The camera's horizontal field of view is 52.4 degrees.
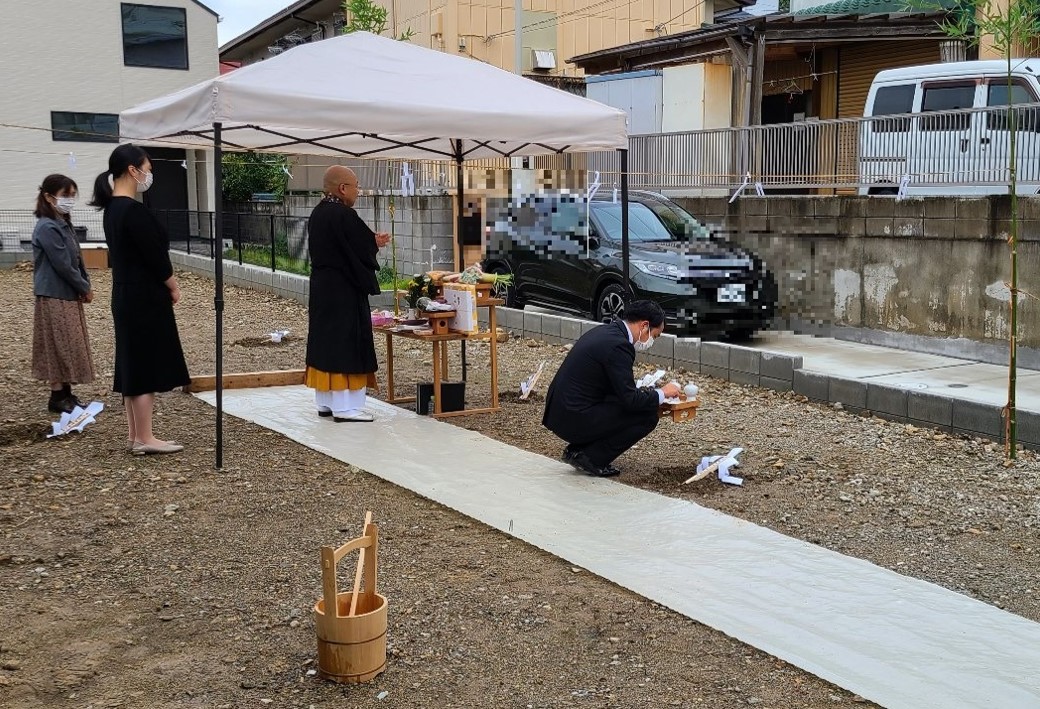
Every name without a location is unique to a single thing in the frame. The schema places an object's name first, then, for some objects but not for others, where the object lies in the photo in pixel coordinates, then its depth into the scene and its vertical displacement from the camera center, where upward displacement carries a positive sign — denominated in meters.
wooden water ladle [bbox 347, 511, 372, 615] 3.67 -1.19
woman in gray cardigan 7.34 -0.42
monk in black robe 7.31 -0.34
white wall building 24.69 +3.97
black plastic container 7.98 -1.25
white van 9.96 +0.94
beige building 25.08 +5.08
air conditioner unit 25.48 +4.11
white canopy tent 6.25 +0.81
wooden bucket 3.55 -1.36
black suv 10.40 -0.36
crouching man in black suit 6.07 -0.95
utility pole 20.27 +3.74
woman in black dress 6.22 -0.30
